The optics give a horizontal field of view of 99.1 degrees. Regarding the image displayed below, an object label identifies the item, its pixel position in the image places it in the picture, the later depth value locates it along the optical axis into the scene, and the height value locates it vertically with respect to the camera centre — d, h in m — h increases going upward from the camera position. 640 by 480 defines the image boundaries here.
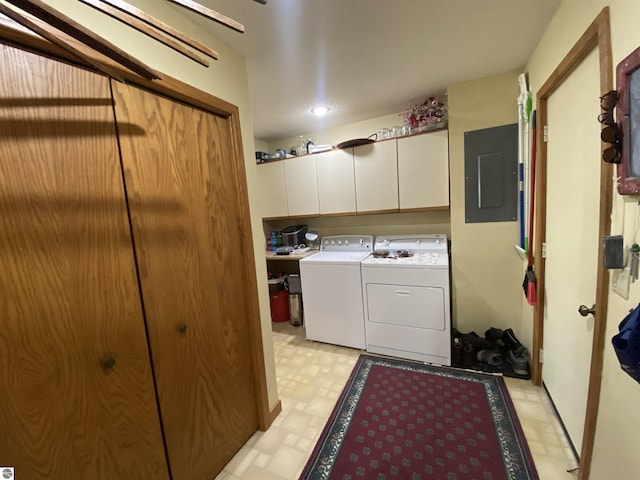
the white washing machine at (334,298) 2.52 -0.83
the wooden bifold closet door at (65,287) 0.78 -0.19
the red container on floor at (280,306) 3.37 -1.13
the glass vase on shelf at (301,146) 3.10 +0.78
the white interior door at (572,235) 1.18 -0.19
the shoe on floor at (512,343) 2.10 -1.14
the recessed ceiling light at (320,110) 2.50 +0.96
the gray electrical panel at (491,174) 2.13 +0.22
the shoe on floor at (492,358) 2.15 -1.24
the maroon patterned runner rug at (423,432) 1.40 -1.33
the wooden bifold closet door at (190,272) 1.12 -0.25
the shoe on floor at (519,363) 2.05 -1.23
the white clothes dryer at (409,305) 2.20 -0.83
